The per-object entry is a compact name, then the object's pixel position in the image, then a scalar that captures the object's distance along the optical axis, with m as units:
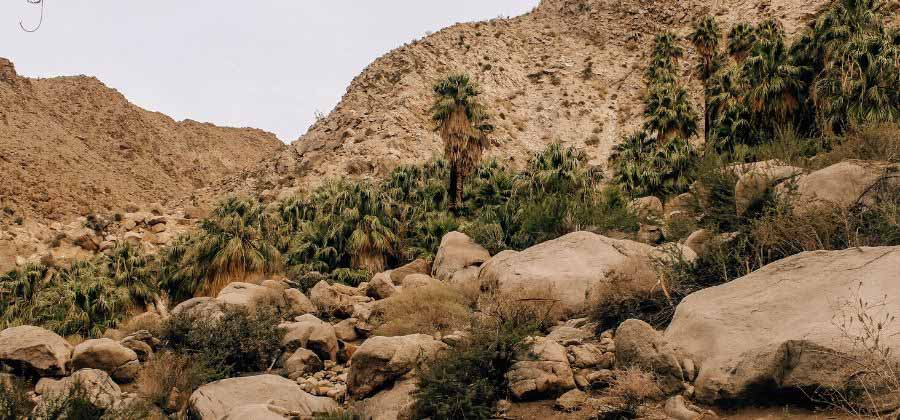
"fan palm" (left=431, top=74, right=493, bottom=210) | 31.78
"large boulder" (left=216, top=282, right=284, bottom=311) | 17.98
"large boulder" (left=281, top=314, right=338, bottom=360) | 14.88
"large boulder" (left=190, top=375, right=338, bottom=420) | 11.08
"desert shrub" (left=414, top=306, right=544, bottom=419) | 9.20
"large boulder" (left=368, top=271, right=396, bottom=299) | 20.55
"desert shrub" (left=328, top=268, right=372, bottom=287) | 26.67
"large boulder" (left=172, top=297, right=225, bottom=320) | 16.39
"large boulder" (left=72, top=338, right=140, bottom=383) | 14.11
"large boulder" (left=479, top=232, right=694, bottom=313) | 13.76
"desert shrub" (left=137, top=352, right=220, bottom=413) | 12.46
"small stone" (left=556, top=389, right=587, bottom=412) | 9.02
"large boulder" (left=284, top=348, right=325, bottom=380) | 13.77
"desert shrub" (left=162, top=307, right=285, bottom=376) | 14.34
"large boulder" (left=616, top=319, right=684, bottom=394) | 8.70
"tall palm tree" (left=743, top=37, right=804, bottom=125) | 28.11
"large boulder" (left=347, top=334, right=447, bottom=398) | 10.97
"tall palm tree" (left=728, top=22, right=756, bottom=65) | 40.41
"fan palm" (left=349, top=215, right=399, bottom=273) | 27.97
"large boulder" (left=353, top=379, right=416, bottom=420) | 9.79
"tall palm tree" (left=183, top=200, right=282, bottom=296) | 25.41
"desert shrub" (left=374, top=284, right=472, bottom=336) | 14.27
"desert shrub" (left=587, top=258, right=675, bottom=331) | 11.34
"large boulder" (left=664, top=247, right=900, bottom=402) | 7.30
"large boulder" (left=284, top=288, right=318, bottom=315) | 18.72
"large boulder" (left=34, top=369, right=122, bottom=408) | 12.05
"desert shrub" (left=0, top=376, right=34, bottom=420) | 9.03
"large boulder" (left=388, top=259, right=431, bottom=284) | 23.23
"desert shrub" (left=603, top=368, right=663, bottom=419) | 8.32
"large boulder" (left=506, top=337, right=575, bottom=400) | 9.54
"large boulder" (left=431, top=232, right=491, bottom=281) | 21.36
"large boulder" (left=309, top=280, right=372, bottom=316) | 18.94
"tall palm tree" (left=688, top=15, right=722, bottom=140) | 43.59
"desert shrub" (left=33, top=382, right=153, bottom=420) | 9.16
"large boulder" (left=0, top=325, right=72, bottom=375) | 14.11
